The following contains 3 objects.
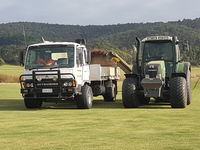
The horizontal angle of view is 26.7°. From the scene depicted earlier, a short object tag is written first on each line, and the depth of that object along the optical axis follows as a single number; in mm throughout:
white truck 14375
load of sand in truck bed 19625
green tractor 14477
